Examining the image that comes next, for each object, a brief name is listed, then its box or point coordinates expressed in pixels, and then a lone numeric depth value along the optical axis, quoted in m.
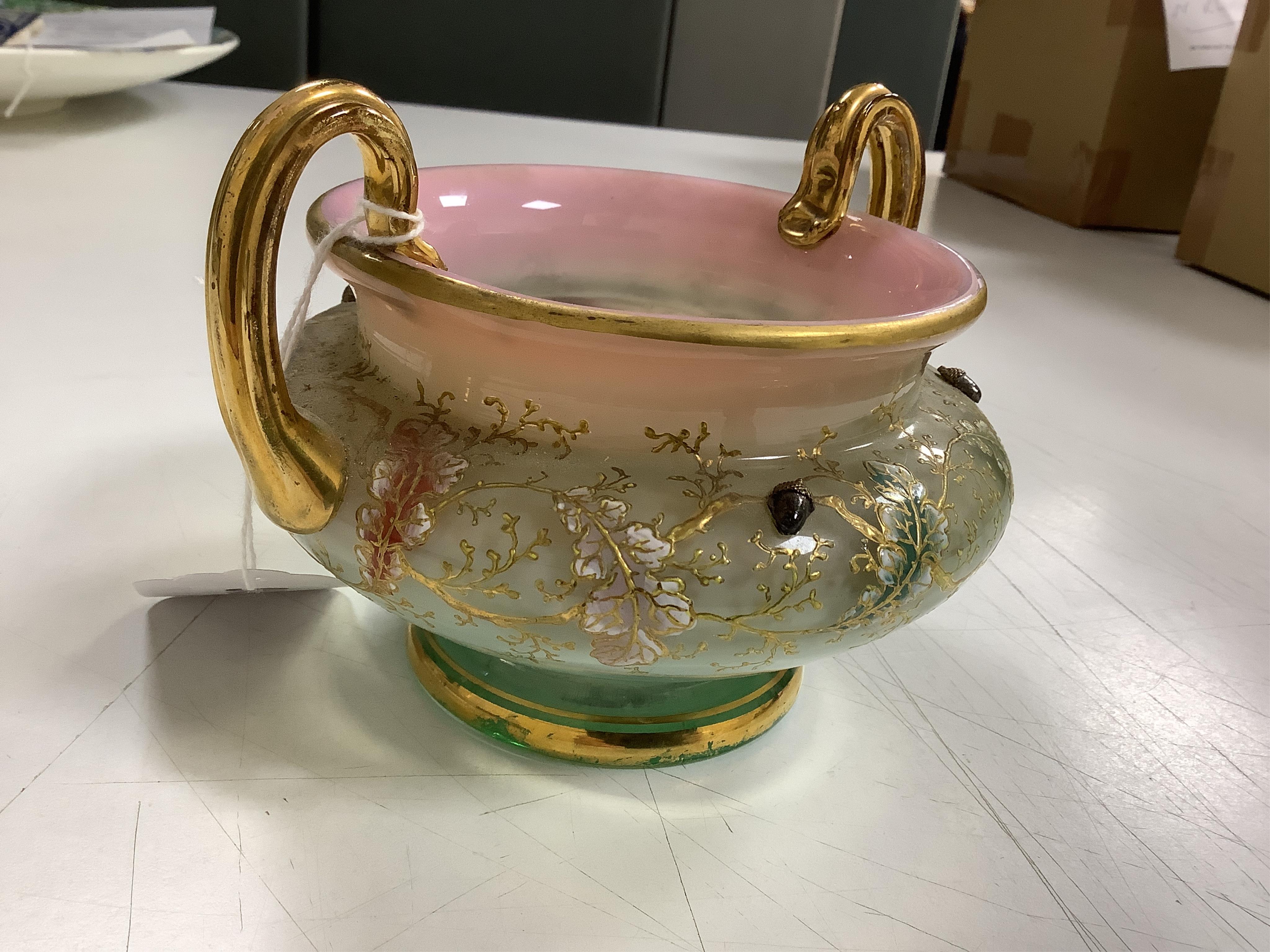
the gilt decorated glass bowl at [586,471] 0.29
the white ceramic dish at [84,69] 0.98
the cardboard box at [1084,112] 1.13
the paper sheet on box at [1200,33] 1.06
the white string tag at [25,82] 0.96
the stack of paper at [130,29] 1.10
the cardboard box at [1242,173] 0.99
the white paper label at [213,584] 0.40
